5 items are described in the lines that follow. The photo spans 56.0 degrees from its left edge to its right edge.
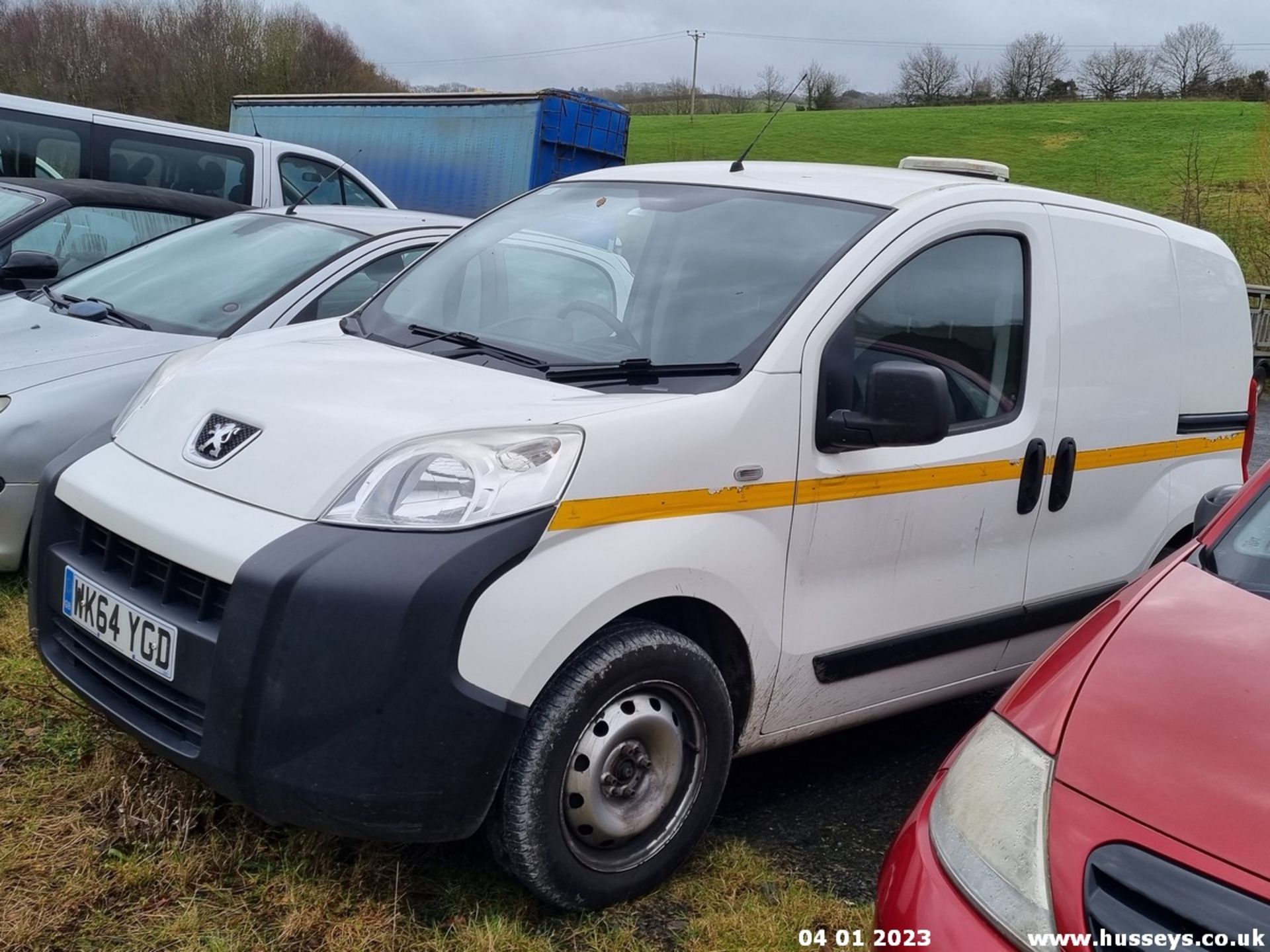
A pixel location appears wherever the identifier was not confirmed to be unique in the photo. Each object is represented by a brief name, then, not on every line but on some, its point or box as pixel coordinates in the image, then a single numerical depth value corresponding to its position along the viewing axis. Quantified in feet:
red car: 5.18
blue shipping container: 40.01
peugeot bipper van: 7.72
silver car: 13.46
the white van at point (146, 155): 28.35
